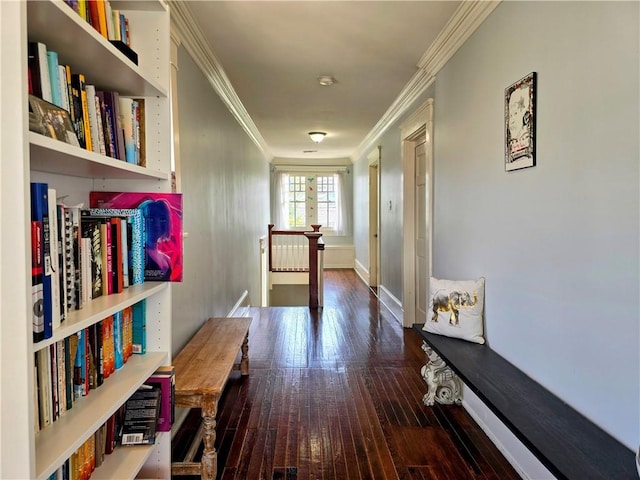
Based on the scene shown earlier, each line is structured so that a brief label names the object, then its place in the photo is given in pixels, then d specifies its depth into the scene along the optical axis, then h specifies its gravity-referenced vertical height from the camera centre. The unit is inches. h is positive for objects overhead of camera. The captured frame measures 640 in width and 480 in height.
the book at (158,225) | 54.2 +0.4
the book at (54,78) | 36.7 +14.6
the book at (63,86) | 38.6 +14.4
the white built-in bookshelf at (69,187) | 28.5 +4.3
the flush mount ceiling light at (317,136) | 223.0 +52.5
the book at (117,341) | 51.0 -15.0
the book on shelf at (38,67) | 34.7 +14.7
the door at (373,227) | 259.0 -1.0
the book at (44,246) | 32.4 -1.5
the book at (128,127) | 52.0 +13.7
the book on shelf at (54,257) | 34.2 -2.6
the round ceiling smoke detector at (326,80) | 132.1 +50.9
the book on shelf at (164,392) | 55.3 -23.7
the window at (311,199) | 354.0 +25.1
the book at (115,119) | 48.0 +13.8
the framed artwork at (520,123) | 67.7 +18.6
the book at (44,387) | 36.9 -15.3
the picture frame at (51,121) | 32.9 +9.8
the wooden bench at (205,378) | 69.8 -29.2
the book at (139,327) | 56.4 -14.6
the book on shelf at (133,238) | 51.4 -1.4
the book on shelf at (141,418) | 52.3 -26.0
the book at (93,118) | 43.7 +12.6
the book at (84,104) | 41.8 +13.7
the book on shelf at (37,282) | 31.4 -4.4
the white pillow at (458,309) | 88.3 -20.1
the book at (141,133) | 54.9 +13.5
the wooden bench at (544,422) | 45.8 -28.4
